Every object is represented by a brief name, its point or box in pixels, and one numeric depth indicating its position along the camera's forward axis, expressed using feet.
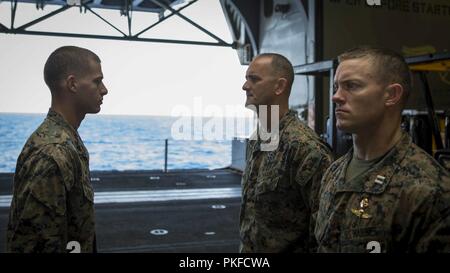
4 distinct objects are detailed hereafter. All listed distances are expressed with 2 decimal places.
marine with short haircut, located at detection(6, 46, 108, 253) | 5.97
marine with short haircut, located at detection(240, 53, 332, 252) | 7.71
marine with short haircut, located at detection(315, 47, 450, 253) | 4.77
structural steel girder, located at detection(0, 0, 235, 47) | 27.48
